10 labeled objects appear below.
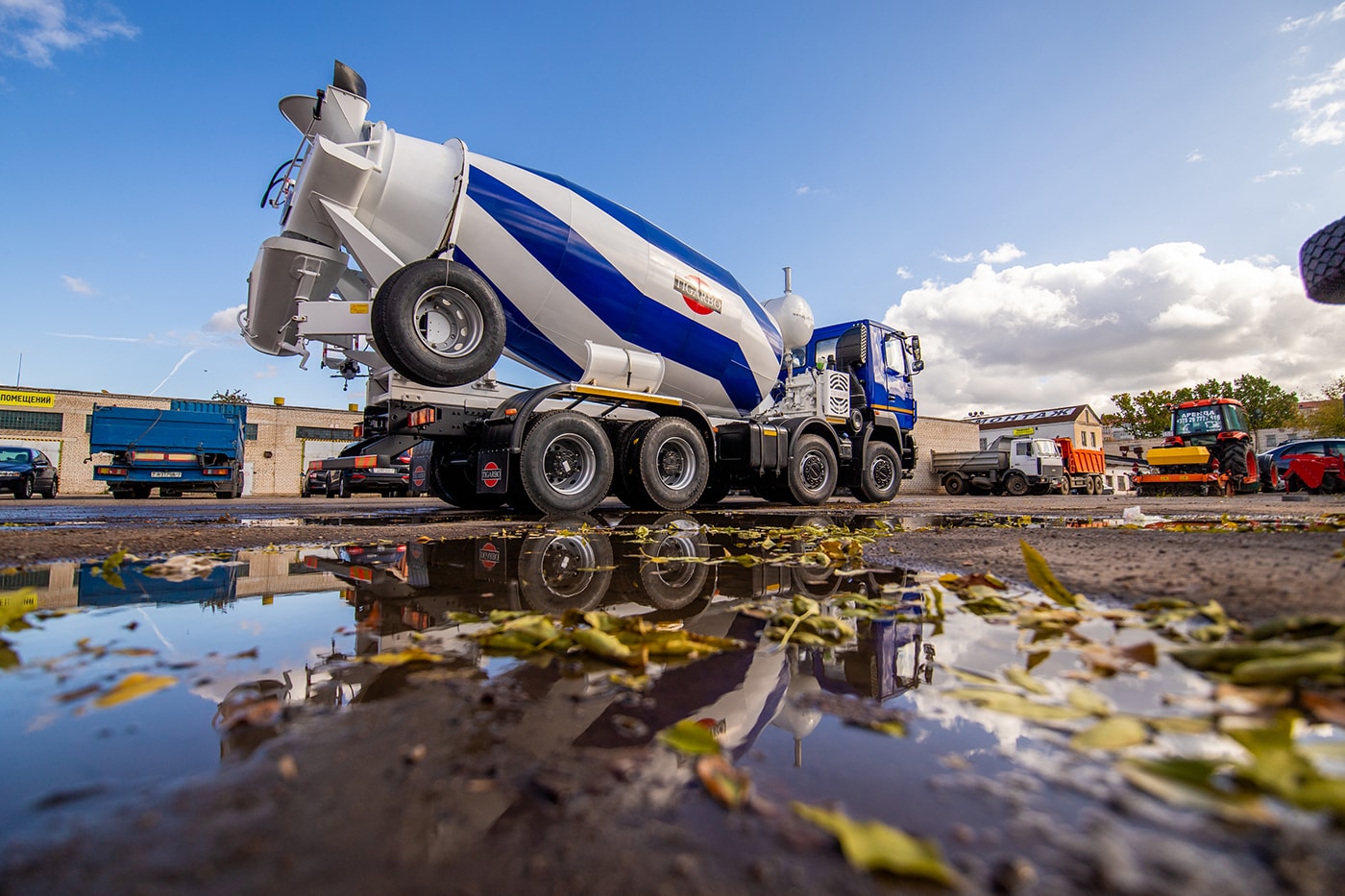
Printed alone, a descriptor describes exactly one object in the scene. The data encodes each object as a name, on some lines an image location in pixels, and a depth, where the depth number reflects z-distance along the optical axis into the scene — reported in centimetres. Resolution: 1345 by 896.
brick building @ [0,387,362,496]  2630
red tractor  1745
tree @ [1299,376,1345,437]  4459
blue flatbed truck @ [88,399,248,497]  1482
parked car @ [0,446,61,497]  1470
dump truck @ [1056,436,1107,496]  2306
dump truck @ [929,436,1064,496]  2064
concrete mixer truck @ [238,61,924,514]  564
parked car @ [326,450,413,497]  1603
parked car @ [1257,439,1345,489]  1521
